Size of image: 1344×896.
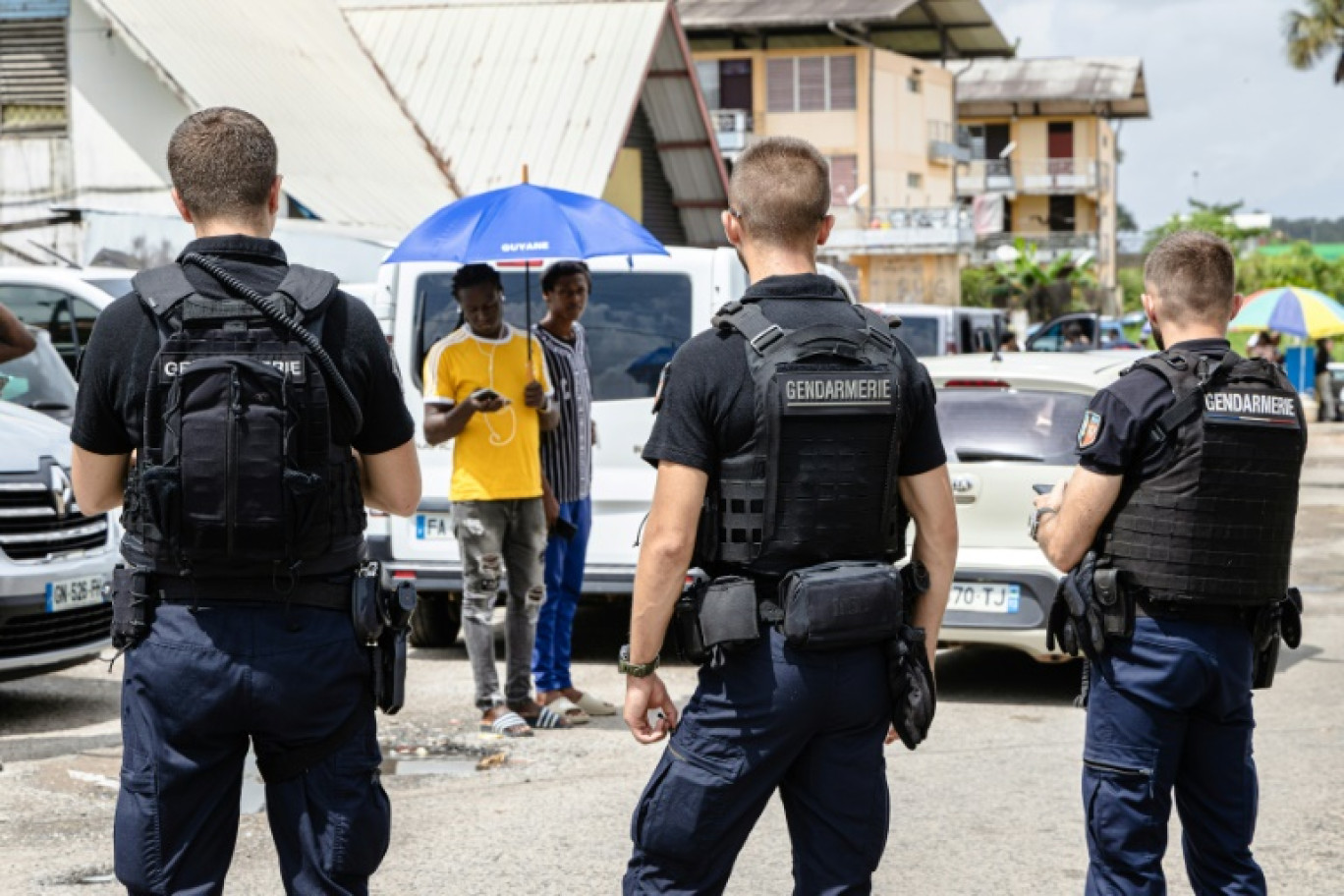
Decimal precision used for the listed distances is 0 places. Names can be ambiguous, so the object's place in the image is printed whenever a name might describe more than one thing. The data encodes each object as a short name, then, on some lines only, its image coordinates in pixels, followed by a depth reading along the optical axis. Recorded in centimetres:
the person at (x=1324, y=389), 3706
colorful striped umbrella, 2553
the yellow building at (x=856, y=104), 6012
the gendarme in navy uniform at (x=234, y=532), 373
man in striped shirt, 843
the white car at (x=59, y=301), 1232
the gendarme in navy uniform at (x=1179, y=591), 442
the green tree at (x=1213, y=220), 9006
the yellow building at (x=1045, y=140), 8481
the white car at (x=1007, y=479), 855
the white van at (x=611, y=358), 955
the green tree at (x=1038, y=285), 6462
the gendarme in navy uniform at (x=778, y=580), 378
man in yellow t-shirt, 807
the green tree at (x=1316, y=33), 5853
